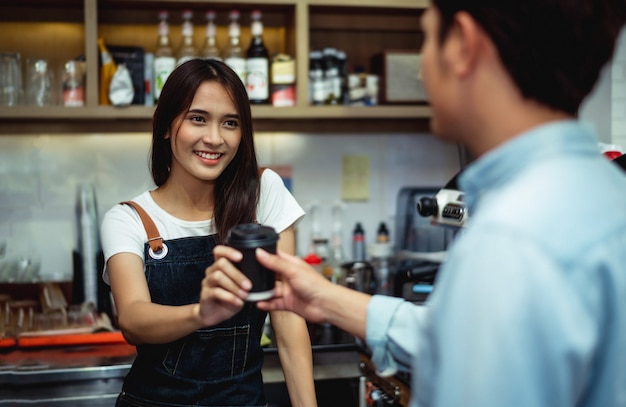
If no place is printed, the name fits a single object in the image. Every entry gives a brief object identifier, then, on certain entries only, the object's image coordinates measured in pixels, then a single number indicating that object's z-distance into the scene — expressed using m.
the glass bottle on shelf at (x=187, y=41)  2.82
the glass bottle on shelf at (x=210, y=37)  2.85
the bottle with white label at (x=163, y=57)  2.72
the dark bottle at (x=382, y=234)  3.09
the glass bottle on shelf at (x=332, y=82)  2.89
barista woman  1.74
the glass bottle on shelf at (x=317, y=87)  2.87
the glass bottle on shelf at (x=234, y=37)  2.84
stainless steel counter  2.25
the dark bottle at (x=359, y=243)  3.10
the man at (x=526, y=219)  0.70
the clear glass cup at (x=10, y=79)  2.72
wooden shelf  2.68
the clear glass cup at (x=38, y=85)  2.77
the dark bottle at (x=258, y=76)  2.77
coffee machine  2.30
